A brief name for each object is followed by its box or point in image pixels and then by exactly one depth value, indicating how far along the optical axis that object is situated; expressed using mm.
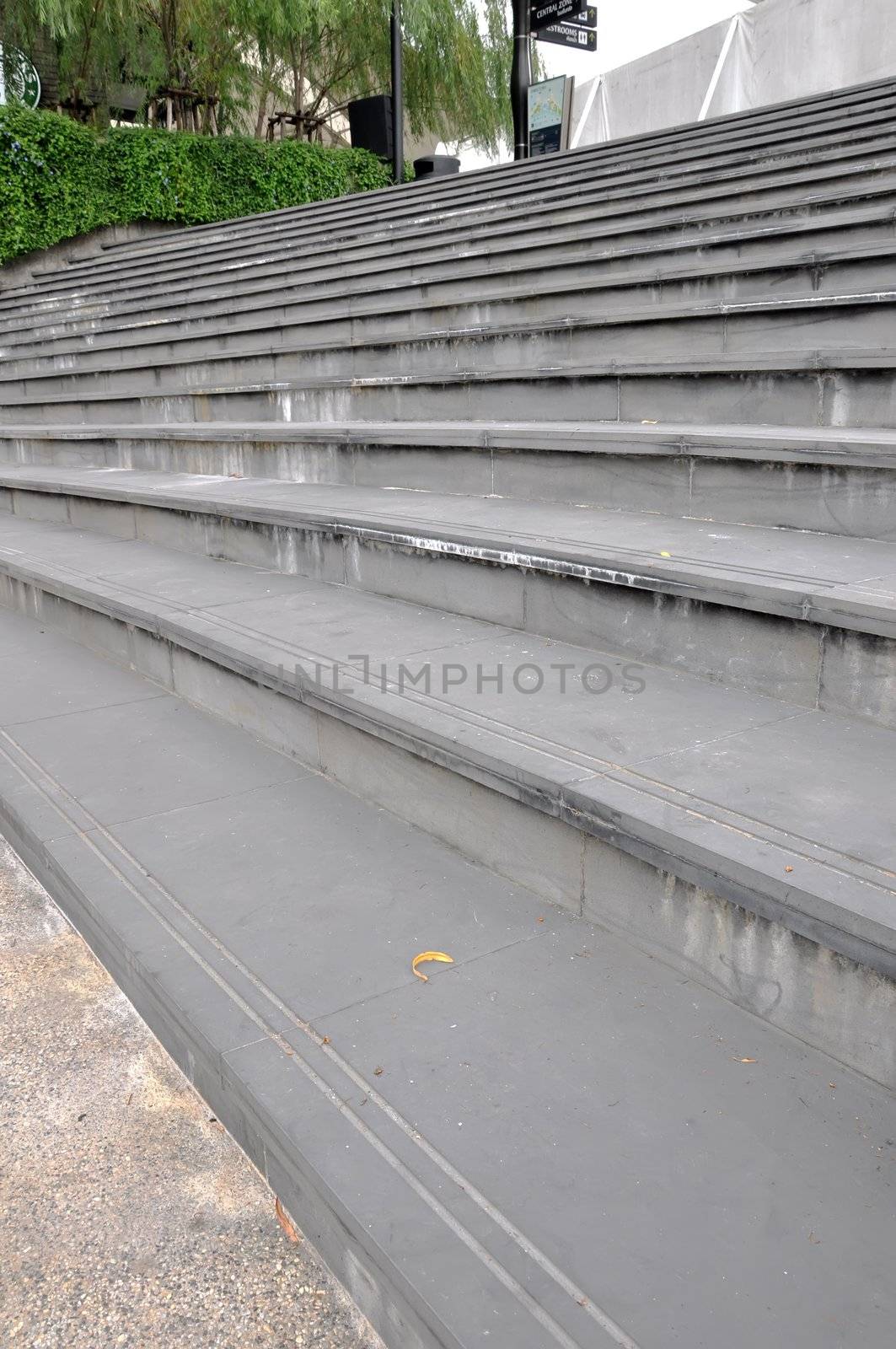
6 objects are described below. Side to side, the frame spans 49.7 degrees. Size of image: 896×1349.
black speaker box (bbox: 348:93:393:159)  18297
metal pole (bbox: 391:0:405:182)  16172
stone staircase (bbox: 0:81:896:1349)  1428
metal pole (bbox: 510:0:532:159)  13969
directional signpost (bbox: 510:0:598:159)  13797
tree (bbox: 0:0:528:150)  17094
